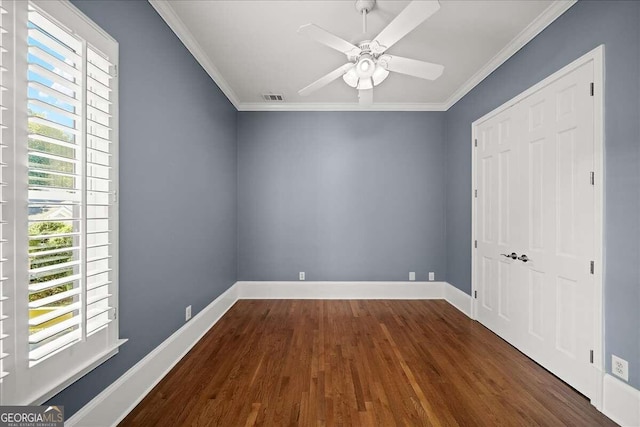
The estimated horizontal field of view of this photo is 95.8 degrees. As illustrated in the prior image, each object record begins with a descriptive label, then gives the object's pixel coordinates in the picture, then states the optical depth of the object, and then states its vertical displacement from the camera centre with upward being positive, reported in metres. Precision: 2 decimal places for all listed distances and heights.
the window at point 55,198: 1.19 +0.07
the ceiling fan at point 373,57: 1.81 +1.17
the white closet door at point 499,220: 2.91 -0.07
